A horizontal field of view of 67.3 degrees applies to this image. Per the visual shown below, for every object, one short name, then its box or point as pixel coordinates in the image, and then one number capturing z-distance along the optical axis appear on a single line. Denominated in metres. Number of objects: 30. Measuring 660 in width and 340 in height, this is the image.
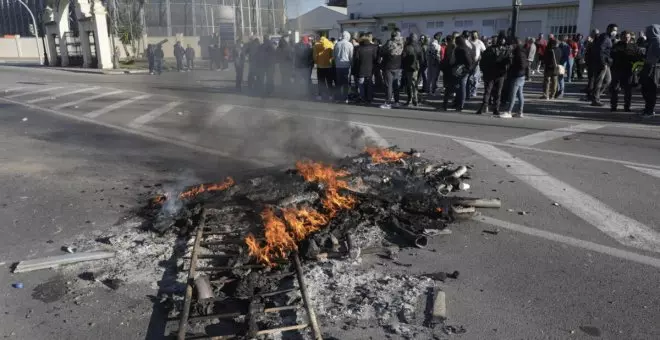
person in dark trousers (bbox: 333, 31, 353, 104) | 13.51
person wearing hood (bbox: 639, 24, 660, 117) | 9.87
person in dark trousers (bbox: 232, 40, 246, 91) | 17.33
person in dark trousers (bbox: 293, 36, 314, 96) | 14.98
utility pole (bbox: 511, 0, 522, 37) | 14.13
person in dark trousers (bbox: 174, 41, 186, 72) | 32.34
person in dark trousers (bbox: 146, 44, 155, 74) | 29.55
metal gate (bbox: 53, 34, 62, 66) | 37.56
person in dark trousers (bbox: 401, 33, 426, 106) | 12.45
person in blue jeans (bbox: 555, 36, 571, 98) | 15.59
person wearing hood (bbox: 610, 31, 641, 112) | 10.51
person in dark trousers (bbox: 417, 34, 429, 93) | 14.40
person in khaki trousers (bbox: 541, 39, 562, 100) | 12.67
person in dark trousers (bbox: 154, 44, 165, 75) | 29.80
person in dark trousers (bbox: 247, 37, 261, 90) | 16.22
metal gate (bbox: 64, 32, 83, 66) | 36.41
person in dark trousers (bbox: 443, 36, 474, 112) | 11.59
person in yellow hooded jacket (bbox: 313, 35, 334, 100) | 14.07
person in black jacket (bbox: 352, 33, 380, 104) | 13.12
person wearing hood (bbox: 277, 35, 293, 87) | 15.28
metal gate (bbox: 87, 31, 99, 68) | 34.47
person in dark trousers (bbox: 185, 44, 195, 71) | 33.22
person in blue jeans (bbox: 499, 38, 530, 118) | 10.45
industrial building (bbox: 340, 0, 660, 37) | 25.42
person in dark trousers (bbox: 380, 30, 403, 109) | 12.62
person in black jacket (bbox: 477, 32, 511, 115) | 10.71
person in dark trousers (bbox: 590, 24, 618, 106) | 11.51
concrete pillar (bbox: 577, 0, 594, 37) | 26.64
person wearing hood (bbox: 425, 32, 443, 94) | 14.55
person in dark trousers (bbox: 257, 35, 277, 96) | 15.88
